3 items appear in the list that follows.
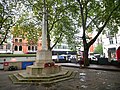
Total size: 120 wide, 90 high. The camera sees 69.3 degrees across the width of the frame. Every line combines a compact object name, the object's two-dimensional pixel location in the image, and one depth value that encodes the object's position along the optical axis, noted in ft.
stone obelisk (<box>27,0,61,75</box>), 22.23
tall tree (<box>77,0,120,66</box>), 35.81
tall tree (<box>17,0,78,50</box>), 40.35
